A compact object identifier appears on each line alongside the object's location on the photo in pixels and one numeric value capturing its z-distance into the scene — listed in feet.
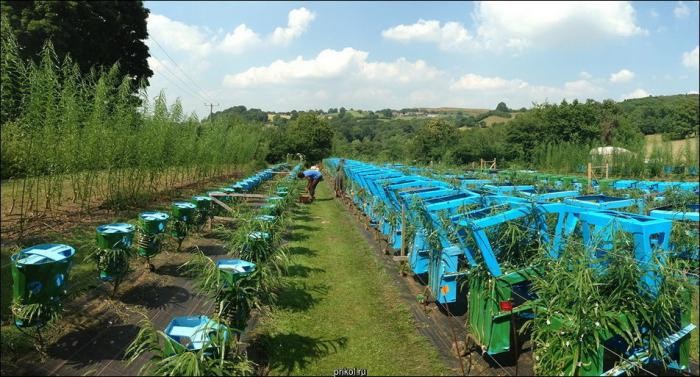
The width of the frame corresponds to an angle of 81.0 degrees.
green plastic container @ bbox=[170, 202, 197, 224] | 20.65
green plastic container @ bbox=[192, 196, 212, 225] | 24.62
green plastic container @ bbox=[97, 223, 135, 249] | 14.24
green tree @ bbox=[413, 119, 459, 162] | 138.72
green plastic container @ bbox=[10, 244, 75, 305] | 10.68
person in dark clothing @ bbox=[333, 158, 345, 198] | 53.98
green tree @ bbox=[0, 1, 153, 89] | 52.34
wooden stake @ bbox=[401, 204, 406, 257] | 19.99
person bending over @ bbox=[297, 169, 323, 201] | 48.67
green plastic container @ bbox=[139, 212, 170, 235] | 17.19
